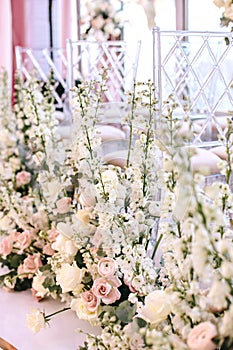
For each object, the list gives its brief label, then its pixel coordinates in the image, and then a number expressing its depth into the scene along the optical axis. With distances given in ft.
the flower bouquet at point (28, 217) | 4.85
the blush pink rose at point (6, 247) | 4.99
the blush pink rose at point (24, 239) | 4.87
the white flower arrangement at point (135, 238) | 2.42
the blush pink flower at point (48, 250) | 4.73
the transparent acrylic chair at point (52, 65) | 13.97
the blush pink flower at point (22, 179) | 6.31
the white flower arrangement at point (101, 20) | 17.12
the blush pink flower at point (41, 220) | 4.97
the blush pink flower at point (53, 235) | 4.77
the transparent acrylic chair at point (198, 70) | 6.36
